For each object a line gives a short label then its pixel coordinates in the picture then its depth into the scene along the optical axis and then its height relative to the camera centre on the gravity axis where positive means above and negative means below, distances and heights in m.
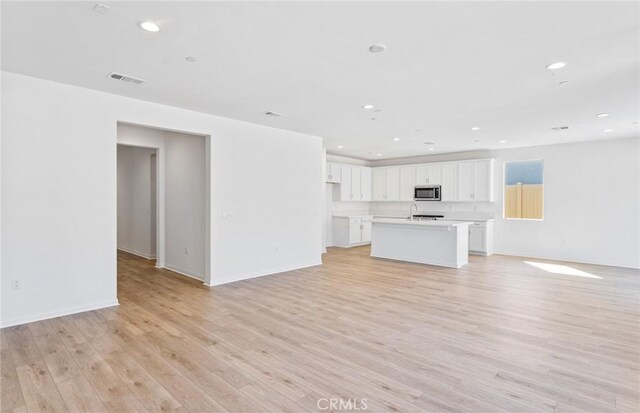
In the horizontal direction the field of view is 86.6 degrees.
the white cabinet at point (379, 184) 10.38 +0.58
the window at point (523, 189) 8.03 +0.32
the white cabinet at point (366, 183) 10.41 +0.60
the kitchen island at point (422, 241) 6.74 -0.83
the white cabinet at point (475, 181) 8.41 +0.56
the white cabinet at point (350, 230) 9.59 -0.81
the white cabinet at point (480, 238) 8.22 -0.86
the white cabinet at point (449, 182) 8.94 +0.54
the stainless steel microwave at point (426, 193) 9.16 +0.27
